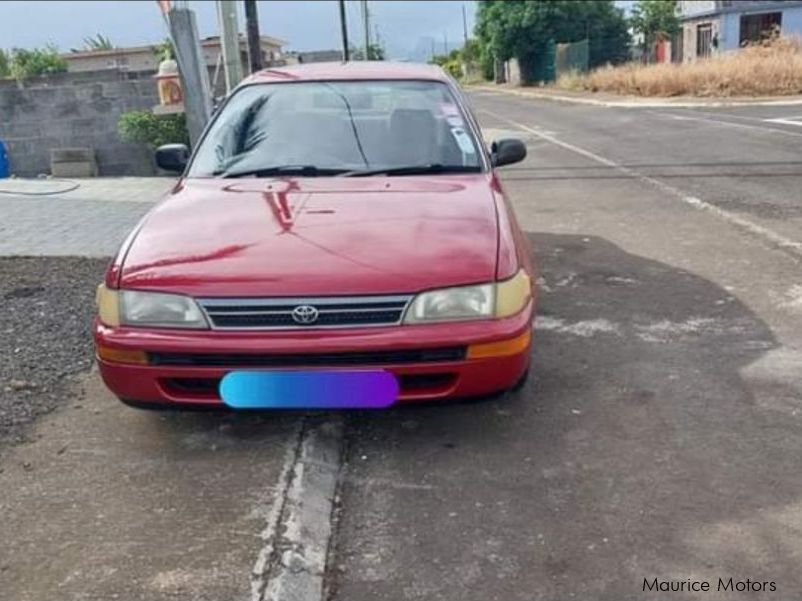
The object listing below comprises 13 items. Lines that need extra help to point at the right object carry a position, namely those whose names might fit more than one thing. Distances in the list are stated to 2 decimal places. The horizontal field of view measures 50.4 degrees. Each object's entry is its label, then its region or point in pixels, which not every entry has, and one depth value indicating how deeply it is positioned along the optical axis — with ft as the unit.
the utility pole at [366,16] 137.41
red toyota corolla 10.44
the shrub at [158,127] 34.71
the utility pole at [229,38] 38.28
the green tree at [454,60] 239.21
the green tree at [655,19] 141.49
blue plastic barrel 36.85
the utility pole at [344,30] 88.53
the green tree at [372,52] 128.47
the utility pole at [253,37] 42.34
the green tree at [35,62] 49.80
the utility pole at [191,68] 30.30
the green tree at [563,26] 149.69
